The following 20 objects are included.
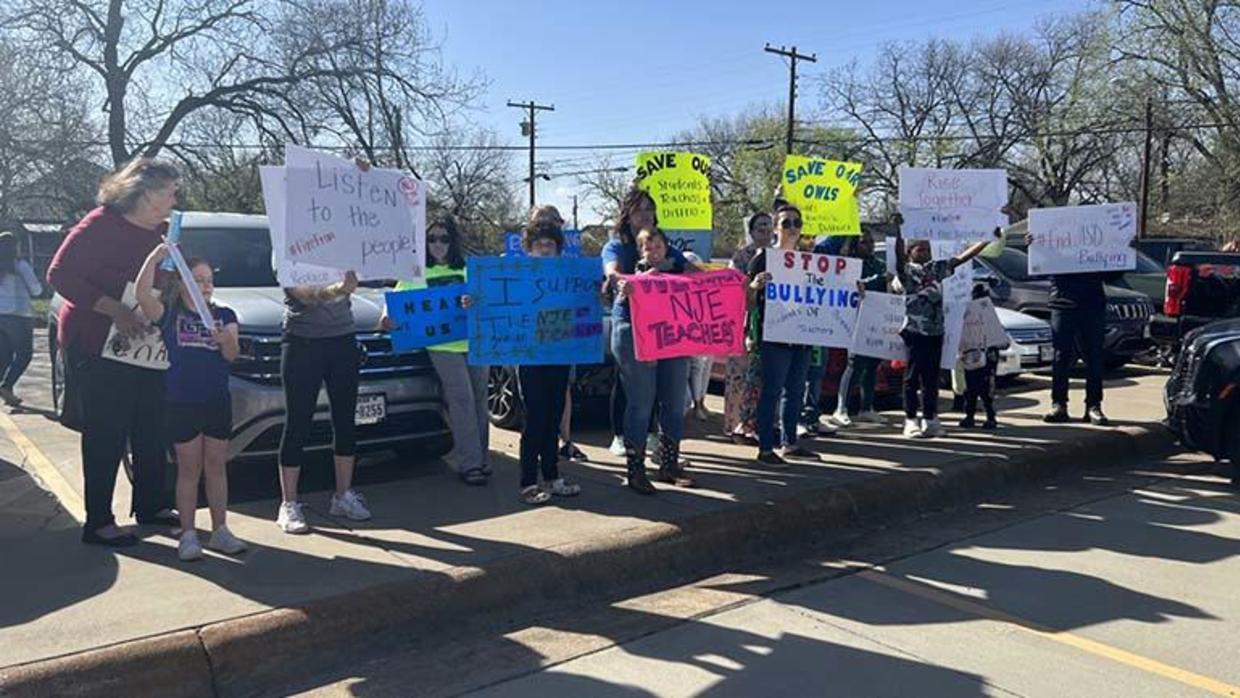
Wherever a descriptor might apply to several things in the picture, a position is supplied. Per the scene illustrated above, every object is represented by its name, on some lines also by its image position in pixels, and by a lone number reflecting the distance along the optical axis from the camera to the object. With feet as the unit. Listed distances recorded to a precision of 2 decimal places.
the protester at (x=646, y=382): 19.07
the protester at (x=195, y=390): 14.87
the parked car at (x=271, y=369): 18.07
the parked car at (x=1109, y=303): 41.63
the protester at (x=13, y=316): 30.09
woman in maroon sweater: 14.71
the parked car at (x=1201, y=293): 36.11
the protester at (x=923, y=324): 25.84
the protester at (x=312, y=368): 16.48
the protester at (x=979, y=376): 27.50
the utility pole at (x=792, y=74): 138.92
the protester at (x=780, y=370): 21.88
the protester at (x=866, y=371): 28.14
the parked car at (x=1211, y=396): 22.43
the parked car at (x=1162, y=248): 61.82
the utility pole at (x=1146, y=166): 98.48
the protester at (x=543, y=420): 18.71
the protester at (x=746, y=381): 24.57
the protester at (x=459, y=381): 19.80
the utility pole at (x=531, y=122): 163.63
